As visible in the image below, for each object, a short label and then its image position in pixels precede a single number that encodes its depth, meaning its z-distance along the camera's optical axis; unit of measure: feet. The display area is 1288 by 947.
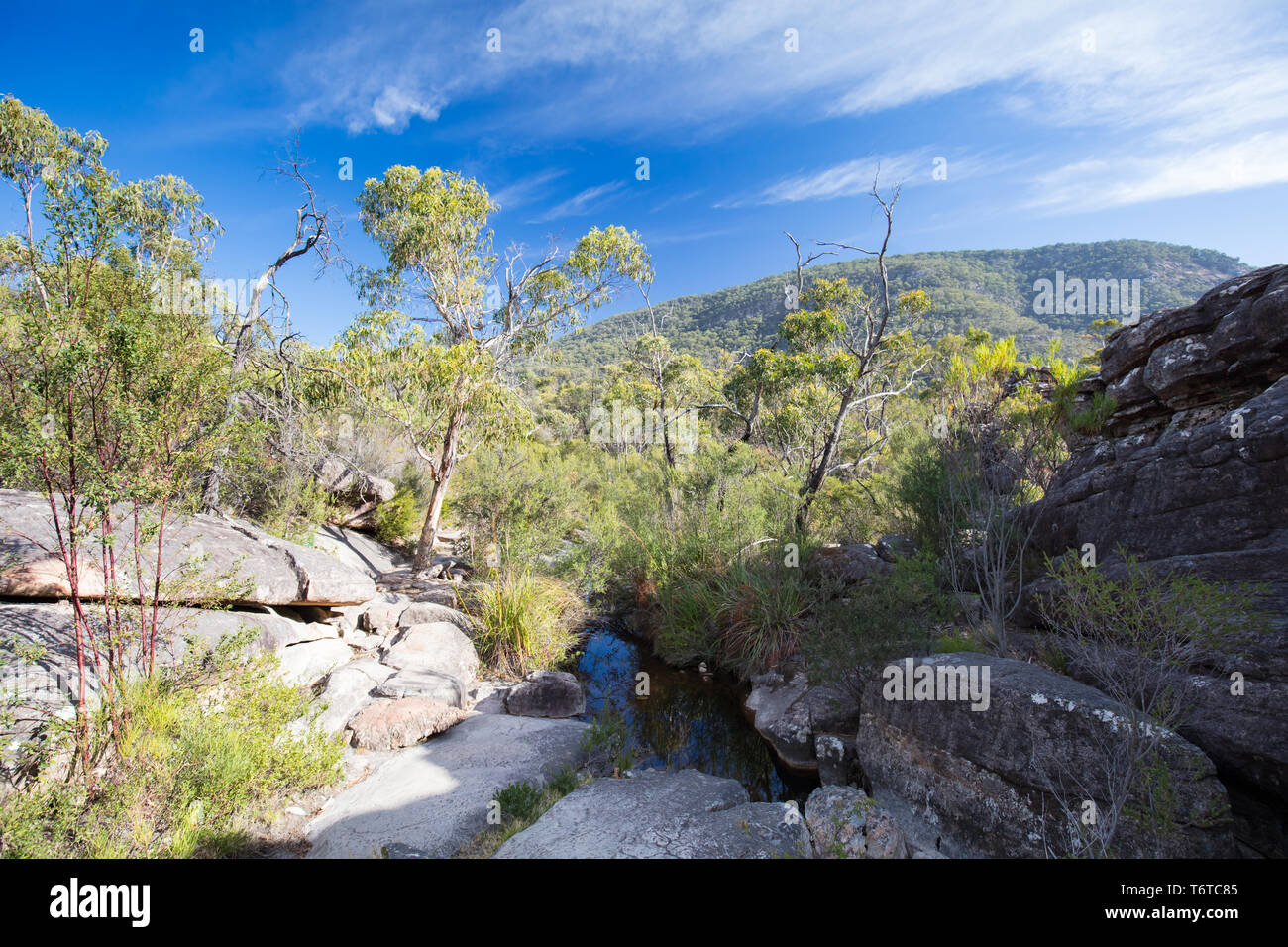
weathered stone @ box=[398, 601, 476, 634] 25.70
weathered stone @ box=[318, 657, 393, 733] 17.13
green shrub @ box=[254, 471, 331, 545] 29.63
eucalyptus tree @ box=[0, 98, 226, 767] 10.91
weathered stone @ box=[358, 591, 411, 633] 24.50
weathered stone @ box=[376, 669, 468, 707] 19.40
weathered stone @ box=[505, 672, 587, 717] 20.74
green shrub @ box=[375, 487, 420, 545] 39.55
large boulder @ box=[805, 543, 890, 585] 23.34
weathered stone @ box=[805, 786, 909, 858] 10.09
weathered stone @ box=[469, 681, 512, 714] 20.83
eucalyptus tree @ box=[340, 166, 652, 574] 29.86
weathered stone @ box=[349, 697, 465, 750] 16.92
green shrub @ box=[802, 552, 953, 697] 15.69
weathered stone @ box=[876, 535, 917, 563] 25.46
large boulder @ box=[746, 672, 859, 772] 16.98
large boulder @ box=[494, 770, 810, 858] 10.48
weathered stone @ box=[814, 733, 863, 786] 15.46
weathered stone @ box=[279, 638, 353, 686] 18.94
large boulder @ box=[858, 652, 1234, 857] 8.90
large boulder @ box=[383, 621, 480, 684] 21.71
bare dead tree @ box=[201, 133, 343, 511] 26.32
